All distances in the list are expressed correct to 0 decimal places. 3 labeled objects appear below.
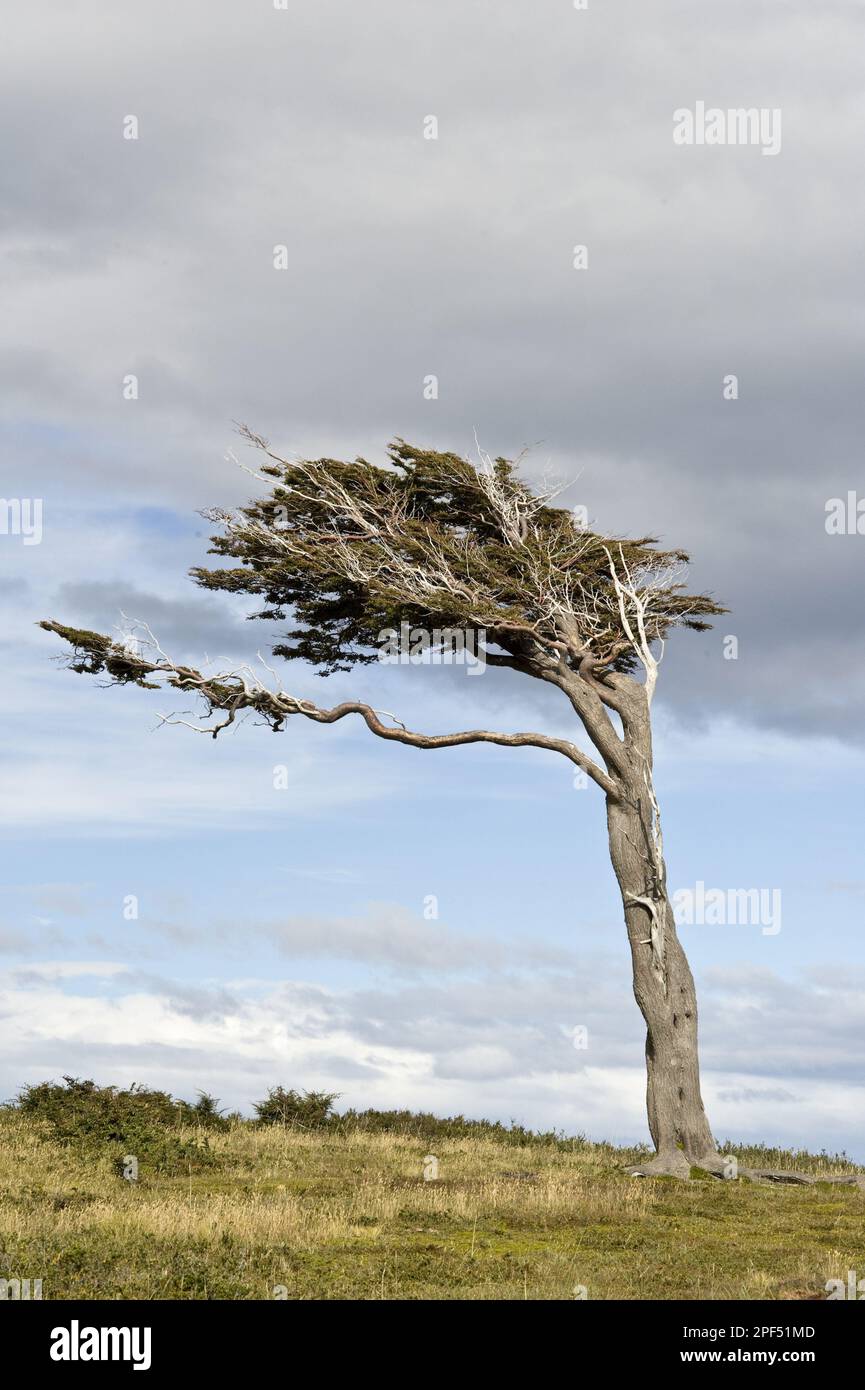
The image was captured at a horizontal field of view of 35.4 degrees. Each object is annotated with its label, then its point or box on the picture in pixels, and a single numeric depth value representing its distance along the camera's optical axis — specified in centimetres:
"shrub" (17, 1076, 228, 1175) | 2173
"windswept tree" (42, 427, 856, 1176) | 2584
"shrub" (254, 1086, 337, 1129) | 2778
